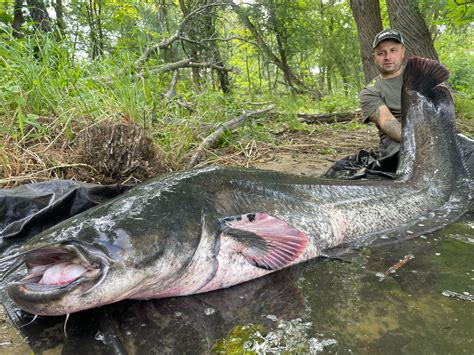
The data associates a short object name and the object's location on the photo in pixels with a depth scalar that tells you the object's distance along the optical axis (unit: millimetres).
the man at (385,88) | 3770
